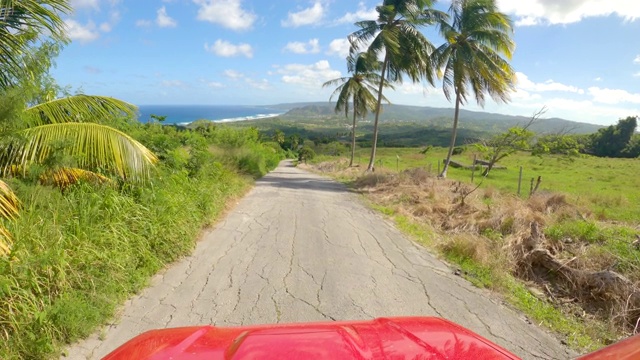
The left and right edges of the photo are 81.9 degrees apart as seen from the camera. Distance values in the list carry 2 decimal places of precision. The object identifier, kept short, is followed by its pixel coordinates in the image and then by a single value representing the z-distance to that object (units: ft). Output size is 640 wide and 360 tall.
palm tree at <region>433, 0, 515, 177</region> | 49.85
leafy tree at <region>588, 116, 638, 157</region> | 157.58
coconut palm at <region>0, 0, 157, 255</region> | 15.29
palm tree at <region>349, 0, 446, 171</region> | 60.44
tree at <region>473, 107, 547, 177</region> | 49.44
